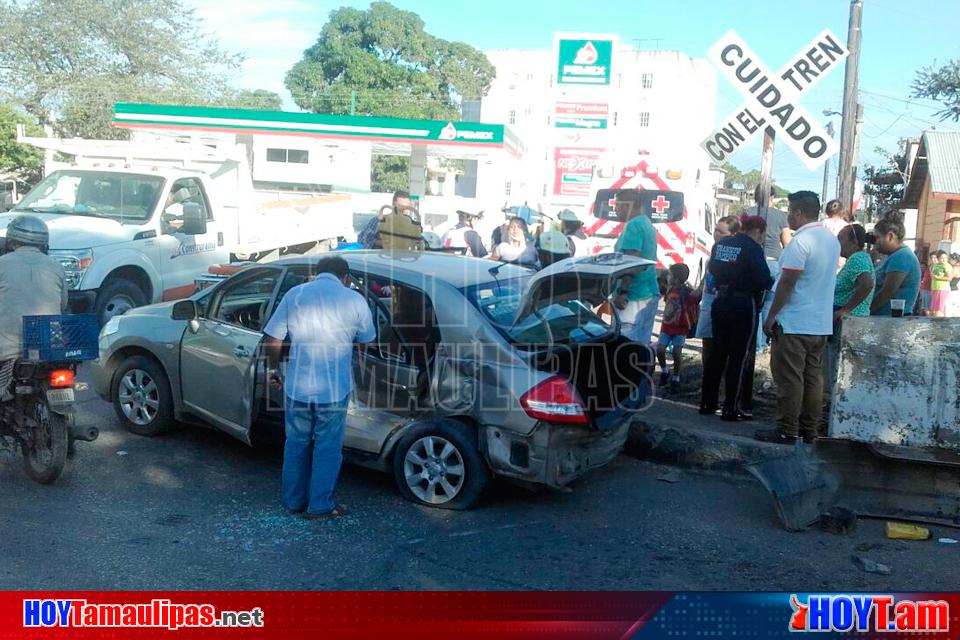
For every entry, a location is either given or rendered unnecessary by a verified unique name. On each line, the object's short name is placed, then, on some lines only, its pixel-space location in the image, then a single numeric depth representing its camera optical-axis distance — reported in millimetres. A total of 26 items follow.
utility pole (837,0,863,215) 10906
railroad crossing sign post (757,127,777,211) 7793
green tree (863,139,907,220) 30781
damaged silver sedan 5641
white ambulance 14859
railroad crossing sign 7309
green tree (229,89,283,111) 41438
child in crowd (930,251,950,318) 14078
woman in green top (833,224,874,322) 7414
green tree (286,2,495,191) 49094
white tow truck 10273
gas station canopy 27453
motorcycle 5902
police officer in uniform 7750
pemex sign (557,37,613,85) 24766
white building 47875
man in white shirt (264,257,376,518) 5590
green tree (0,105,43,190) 29016
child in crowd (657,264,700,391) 9242
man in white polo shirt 6812
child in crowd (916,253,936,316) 13984
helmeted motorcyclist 5852
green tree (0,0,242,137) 34812
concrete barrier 5984
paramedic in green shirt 8492
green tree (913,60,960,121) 20188
